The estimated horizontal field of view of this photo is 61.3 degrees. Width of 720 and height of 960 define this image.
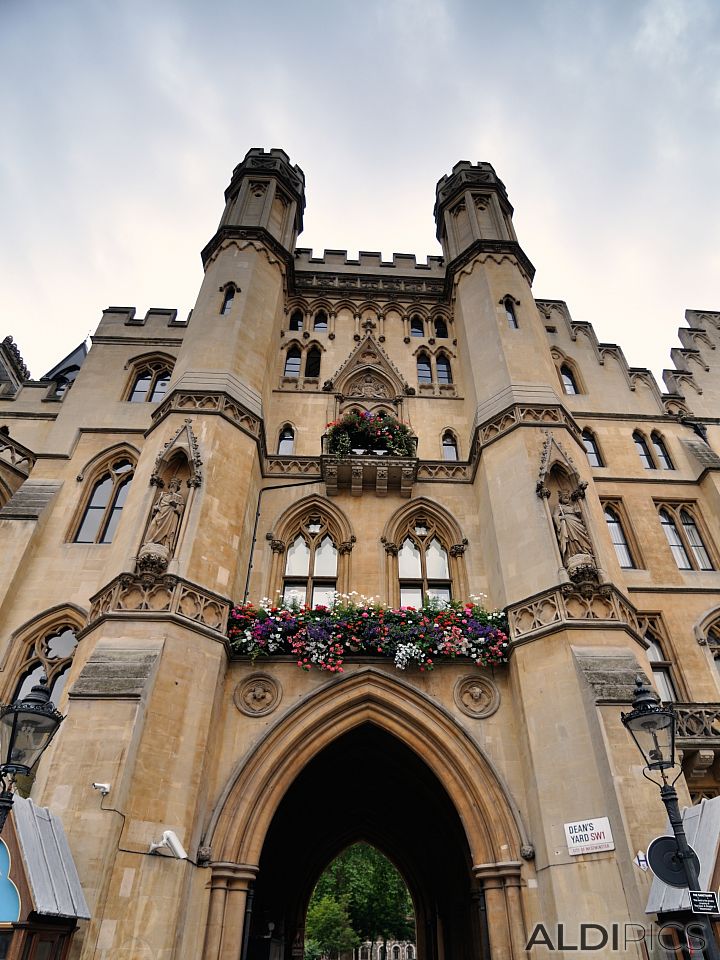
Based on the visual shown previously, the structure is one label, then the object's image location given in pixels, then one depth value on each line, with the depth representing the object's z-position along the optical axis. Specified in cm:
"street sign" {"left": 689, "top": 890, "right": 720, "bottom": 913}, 483
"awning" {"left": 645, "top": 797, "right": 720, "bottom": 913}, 673
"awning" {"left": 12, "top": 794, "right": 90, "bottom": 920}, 618
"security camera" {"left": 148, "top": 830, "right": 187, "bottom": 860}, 792
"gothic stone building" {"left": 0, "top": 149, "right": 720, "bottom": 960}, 839
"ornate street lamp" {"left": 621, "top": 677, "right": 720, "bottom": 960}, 530
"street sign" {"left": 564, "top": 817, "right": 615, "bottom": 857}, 799
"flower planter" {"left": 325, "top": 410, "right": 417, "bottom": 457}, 1407
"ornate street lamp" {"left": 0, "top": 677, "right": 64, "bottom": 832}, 522
